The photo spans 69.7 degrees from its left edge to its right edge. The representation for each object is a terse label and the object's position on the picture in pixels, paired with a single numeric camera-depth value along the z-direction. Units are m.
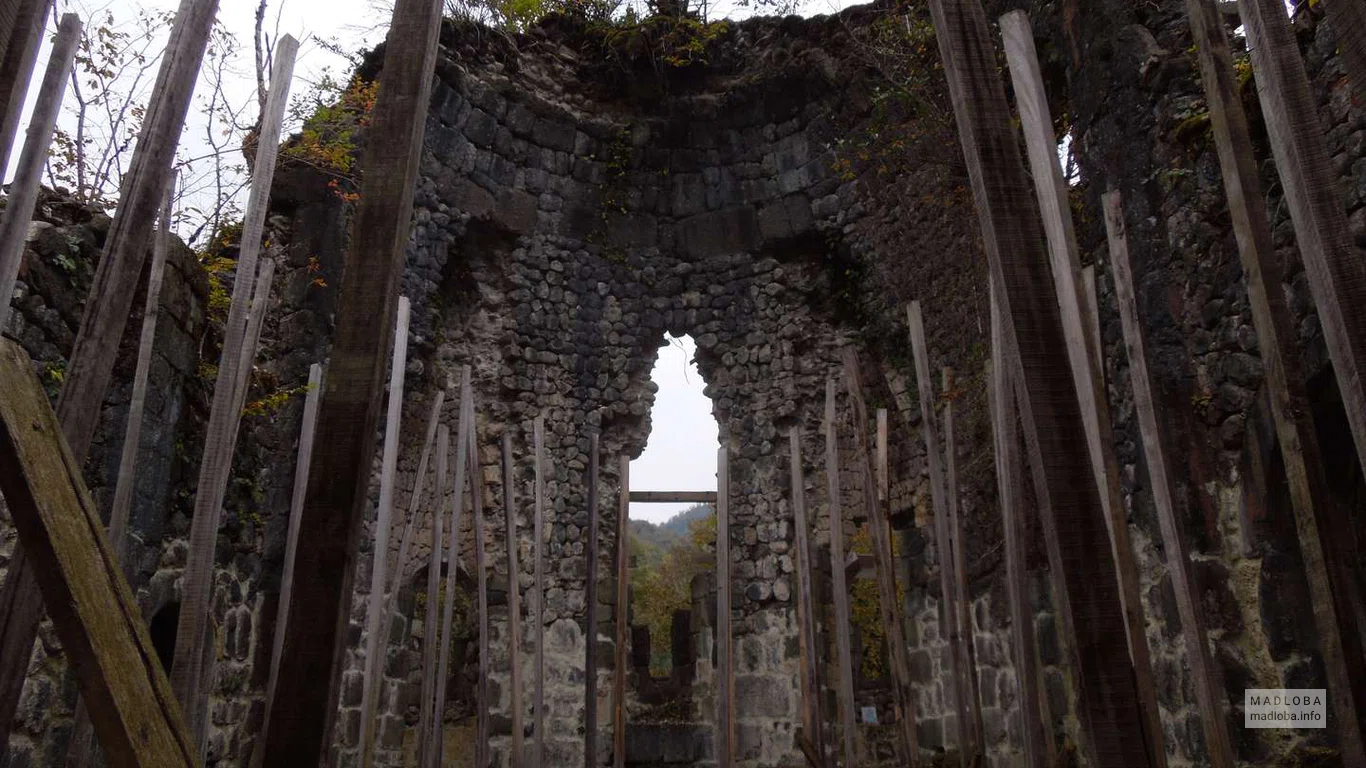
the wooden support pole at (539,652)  5.78
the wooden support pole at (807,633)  5.16
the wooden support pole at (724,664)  5.40
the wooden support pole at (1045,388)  1.50
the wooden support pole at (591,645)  5.98
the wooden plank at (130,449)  2.97
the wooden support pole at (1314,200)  1.73
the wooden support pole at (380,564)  4.53
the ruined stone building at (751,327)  4.07
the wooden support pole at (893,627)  4.64
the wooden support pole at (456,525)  5.29
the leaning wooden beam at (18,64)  1.62
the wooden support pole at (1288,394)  2.53
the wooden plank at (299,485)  4.39
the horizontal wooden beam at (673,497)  7.67
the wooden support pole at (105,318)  2.06
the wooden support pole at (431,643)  5.11
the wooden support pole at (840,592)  4.71
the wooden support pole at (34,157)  2.18
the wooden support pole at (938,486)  4.31
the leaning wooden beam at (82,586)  1.24
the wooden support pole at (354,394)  1.45
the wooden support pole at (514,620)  5.66
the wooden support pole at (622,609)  6.10
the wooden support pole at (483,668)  5.66
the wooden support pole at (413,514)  4.86
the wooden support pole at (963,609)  4.17
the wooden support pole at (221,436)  2.78
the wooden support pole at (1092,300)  3.16
